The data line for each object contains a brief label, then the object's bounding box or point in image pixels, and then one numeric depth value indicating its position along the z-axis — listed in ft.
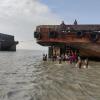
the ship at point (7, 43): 109.78
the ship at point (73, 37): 39.03
